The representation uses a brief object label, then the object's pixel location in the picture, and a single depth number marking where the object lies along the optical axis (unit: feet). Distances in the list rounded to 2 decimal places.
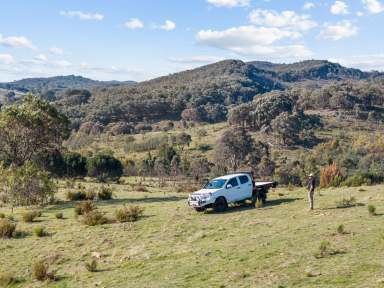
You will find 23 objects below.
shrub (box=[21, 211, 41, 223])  94.96
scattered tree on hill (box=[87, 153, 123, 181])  226.21
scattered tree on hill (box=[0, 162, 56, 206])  115.96
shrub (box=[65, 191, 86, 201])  126.11
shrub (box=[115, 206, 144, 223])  89.51
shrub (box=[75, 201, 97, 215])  98.07
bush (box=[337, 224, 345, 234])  63.21
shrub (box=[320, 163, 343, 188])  147.33
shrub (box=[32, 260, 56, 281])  60.95
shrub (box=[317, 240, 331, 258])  54.94
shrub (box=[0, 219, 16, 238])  83.82
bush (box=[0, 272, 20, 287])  61.00
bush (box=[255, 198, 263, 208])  92.50
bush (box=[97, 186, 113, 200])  125.90
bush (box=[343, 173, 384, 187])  137.26
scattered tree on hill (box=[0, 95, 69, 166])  125.90
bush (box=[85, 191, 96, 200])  127.03
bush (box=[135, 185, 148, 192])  152.91
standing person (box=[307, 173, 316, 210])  84.23
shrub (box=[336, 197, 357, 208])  85.11
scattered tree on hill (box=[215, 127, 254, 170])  304.71
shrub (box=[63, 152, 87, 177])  230.68
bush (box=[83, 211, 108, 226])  87.45
